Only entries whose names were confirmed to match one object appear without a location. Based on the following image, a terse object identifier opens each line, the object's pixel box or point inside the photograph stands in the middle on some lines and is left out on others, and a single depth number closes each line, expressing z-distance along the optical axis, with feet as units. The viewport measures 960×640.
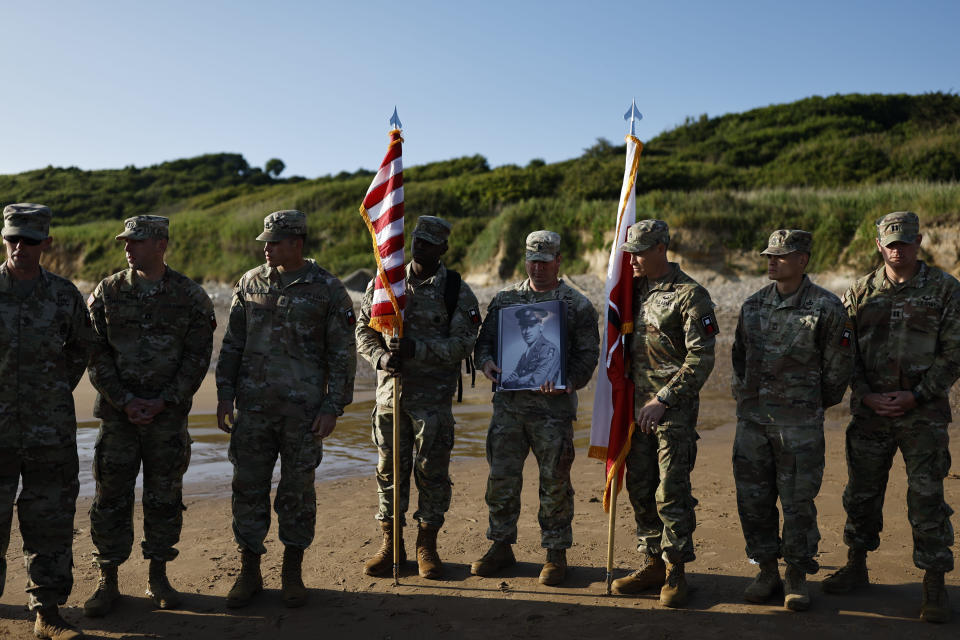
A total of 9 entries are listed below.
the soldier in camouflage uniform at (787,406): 16.76
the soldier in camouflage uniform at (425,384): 19.13
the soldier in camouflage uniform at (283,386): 17.65
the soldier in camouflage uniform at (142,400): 17.10
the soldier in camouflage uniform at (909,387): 16.69
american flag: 19.08
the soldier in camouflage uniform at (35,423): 15.48
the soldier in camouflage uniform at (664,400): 17.37
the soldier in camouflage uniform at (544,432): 18.78
